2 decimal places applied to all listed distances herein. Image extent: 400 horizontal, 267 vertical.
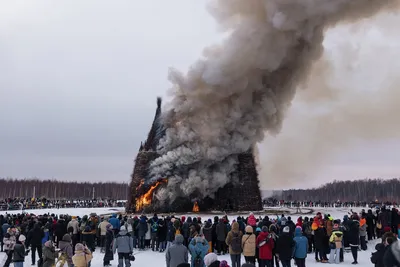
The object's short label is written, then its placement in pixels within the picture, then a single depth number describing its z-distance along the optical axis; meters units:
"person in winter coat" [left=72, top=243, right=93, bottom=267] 9.70
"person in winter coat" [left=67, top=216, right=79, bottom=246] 17.75
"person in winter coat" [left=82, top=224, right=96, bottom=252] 17.97
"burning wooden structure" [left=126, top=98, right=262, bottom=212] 40.31
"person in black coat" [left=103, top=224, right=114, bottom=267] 15.30
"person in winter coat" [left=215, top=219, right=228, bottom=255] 16.94
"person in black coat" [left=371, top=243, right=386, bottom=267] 9.52
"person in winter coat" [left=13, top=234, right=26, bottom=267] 12.95
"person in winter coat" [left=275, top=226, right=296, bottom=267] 12.09
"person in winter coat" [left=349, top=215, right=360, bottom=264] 15.68
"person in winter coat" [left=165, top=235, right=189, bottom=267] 9.76
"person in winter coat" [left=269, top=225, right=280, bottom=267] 12.65
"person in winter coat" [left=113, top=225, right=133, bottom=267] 13.32
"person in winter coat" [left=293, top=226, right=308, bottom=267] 12.75
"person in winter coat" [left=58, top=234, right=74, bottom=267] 11.22
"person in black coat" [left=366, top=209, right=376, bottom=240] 21.34
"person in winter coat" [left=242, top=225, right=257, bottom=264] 12.18
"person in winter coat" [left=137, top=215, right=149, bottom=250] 18.95
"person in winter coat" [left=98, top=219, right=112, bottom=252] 17.83
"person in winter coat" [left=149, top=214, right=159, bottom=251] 19.11
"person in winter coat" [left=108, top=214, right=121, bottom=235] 18.38
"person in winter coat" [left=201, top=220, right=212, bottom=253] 16.53
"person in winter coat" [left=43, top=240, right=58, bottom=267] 11.33
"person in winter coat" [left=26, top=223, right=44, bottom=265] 15.18
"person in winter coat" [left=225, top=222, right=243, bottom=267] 12.57
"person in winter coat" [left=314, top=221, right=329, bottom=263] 16.03
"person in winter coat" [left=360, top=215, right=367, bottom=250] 18.61
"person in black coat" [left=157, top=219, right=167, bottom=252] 18.83
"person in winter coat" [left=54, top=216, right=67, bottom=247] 17.70
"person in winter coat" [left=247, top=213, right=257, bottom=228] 18.43
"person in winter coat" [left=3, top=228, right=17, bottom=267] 14.40
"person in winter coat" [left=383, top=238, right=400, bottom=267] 6.30
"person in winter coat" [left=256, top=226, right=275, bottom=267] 12.20
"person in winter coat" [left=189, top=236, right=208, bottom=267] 10.40
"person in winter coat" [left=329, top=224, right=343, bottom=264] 15.52
